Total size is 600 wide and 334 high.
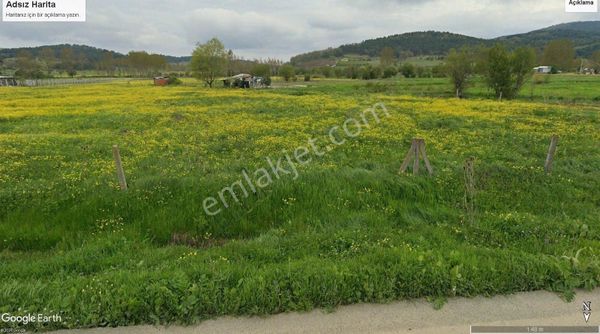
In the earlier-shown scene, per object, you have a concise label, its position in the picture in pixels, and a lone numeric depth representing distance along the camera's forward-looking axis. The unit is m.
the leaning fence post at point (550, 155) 7.91
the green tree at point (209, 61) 67.25
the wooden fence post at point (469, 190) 5.75
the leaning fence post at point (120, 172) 6.84
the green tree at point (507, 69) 36.84
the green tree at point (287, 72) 85.94
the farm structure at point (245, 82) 66.88
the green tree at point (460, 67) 41.72
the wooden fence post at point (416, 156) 7.52
